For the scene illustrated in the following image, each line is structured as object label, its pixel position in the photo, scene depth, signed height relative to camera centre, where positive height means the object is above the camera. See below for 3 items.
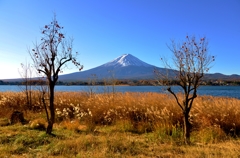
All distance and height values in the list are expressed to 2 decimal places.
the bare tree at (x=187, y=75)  5.68 +0.21
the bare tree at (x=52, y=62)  6.27 +0.67
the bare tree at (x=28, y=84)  12.27 +0.13
